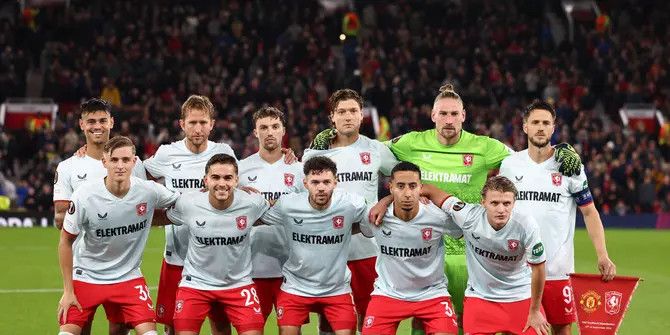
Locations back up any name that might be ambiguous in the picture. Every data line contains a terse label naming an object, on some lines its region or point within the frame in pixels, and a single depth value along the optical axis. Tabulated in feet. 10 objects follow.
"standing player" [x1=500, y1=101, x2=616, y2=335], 58.70
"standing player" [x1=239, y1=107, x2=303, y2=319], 63.16
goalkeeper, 60.49
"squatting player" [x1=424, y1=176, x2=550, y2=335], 55.77
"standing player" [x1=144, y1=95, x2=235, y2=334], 63.16
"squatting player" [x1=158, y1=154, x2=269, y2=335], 58.95
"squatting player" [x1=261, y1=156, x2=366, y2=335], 59.67
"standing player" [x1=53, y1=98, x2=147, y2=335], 62.23
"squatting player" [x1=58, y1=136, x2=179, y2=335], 58.18
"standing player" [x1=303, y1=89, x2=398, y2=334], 62.64
